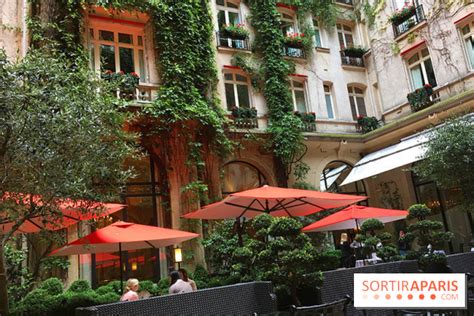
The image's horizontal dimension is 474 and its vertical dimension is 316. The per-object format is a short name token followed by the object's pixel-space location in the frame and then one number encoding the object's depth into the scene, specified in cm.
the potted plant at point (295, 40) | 1778
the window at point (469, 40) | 1501
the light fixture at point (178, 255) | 1215
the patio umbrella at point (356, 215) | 1065
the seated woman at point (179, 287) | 741
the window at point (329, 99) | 1850
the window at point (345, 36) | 1978
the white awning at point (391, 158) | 1412
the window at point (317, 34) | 1905
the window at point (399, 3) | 1763
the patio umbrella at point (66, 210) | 657
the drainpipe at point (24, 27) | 1310
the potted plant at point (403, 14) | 1702
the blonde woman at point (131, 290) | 696
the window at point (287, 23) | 1855
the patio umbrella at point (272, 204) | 905
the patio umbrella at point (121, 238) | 786
